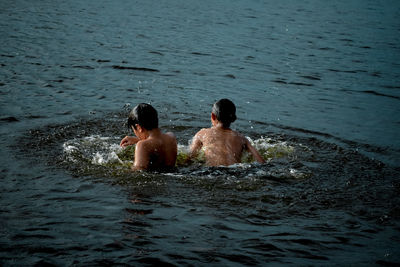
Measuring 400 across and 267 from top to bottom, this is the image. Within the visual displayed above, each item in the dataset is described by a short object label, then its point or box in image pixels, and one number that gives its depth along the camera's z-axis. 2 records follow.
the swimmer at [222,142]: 6.96
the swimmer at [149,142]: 6.60
